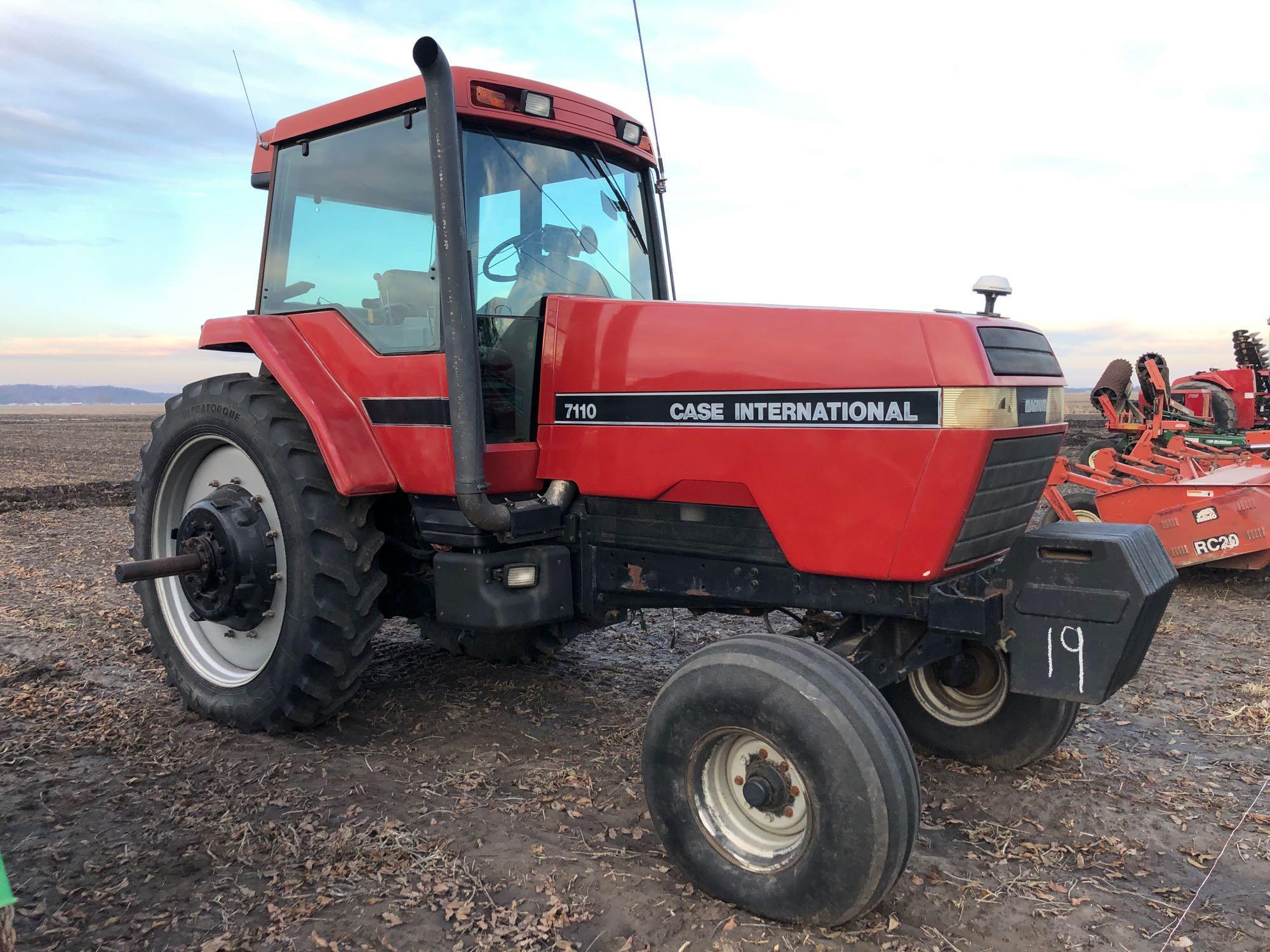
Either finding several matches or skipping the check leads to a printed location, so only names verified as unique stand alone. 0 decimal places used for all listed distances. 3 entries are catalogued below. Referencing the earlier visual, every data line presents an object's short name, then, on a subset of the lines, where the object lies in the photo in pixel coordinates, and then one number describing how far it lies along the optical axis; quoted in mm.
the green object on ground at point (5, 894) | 1741
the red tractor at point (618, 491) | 2725
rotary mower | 6648
